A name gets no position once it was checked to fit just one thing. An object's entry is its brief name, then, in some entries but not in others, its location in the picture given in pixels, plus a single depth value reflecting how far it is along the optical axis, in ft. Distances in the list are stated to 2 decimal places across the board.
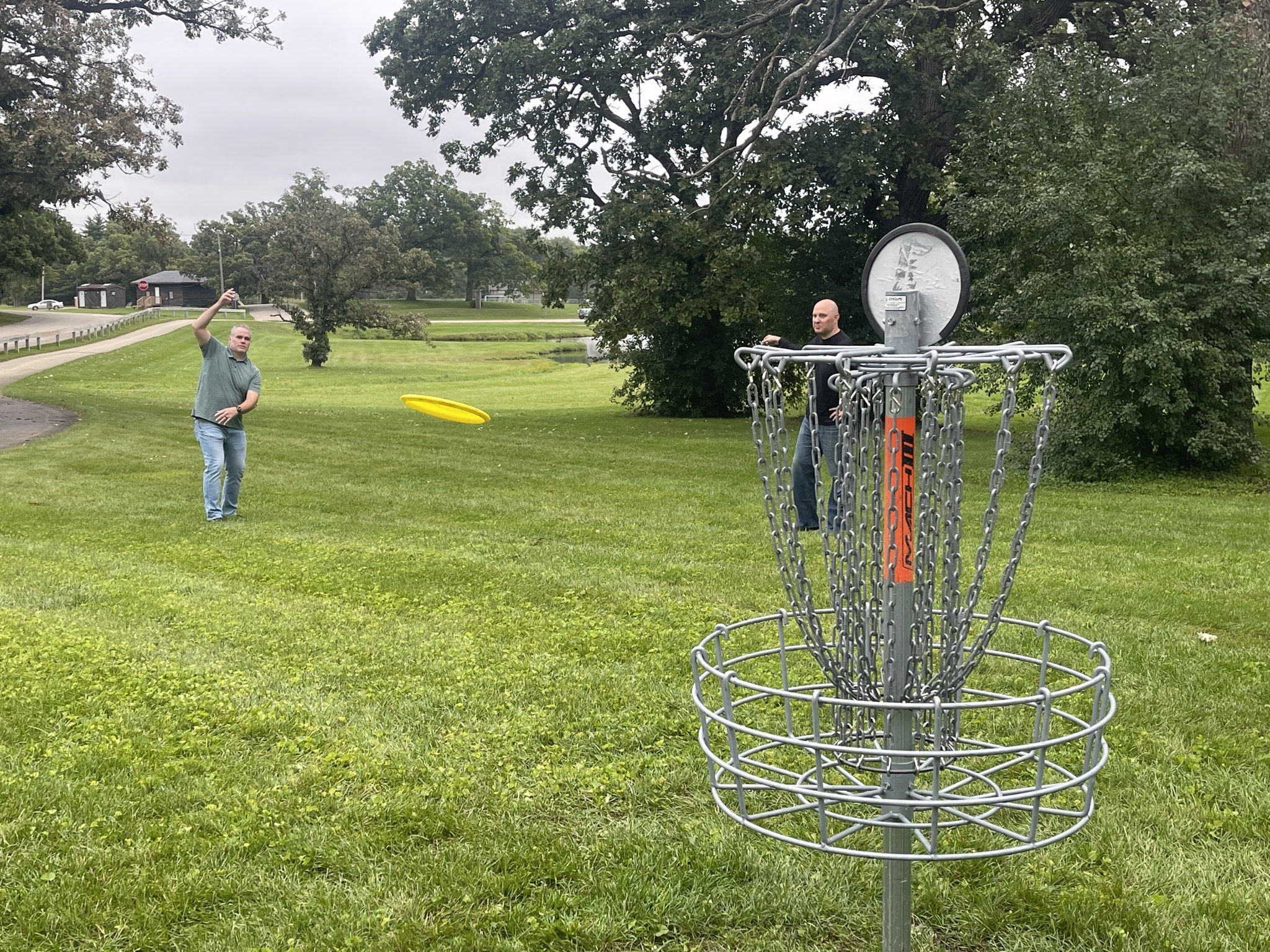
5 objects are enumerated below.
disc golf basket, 7.01
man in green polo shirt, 36.40
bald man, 25.53
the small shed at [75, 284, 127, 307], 391.24
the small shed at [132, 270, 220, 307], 391.45
